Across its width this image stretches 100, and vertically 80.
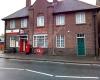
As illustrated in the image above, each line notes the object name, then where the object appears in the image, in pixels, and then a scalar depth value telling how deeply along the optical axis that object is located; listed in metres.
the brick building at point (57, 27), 11.19
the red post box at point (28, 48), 12.89
